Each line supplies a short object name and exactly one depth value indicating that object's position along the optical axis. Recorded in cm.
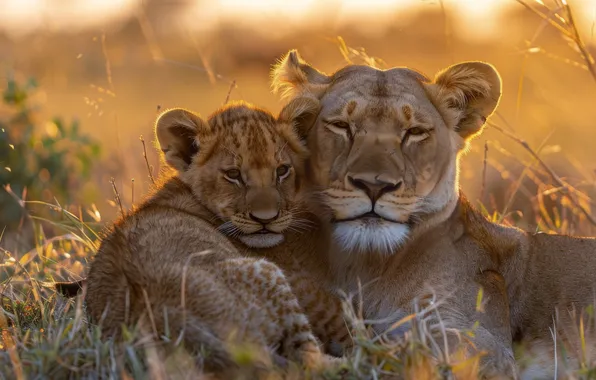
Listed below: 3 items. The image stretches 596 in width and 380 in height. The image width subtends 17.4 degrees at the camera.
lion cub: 730
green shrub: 1500
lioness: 861
